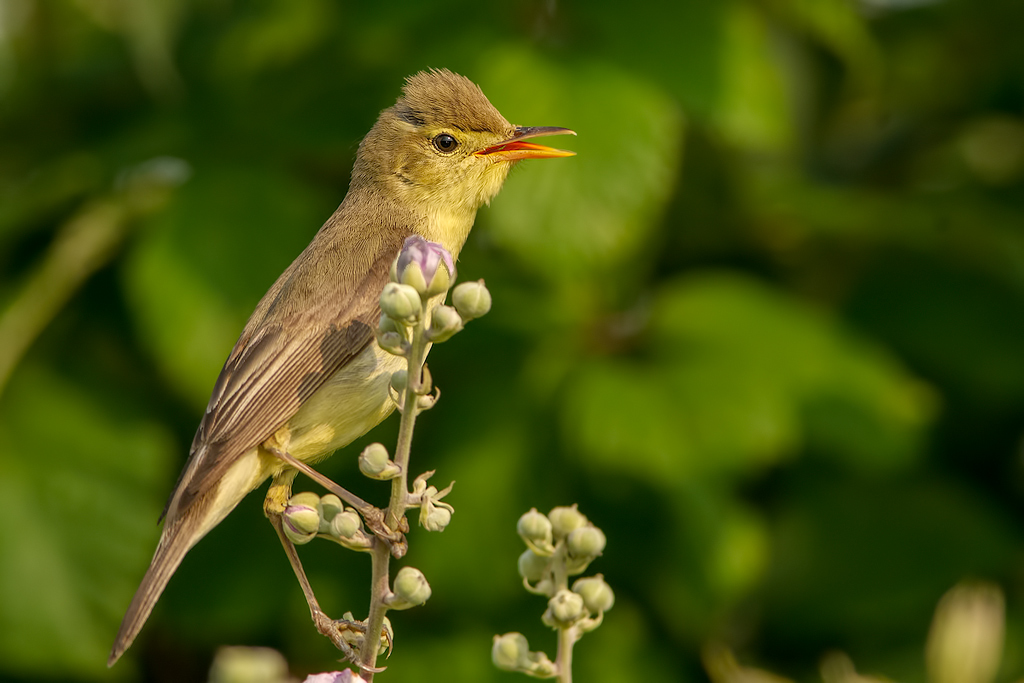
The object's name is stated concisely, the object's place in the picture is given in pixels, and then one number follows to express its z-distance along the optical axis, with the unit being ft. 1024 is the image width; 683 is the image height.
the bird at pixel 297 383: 16.15
